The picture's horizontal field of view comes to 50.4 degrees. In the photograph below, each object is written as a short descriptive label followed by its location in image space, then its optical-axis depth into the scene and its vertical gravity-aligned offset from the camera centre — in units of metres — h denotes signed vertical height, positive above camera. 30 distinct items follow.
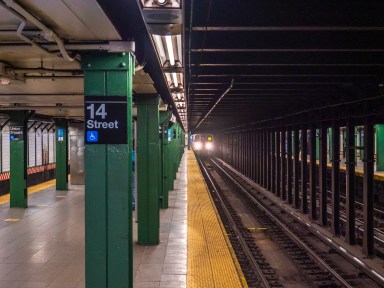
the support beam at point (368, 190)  8.02 -0.92
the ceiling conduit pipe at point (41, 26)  2.63 +0.90
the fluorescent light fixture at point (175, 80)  7.05 +1.25
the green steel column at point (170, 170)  15.15 -0.98
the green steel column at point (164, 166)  11.58 -0.63
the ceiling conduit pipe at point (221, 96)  7.54 +1.16
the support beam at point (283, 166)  15.62 -0.83
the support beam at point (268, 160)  18.50 -0.72
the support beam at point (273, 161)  17.44 -0.71
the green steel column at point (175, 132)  21.44 +0.72
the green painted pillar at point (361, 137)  18.85 +0.32
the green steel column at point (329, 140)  23.16 +0.24
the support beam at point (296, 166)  13.40 -0.75
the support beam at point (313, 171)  11.66 -0.77
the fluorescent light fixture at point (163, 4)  3.26 +1.14
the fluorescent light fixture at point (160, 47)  4.60 +1.23
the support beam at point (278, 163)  16.50 -0.77
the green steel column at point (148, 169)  7.83 -0.45
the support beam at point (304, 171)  12.83 -0.88
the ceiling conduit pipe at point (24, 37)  2.98 +0.87
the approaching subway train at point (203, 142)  40.61 +0.34
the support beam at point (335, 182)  9.75 -0.93
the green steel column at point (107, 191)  3.87 -0.43
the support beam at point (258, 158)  21.22 -0.68
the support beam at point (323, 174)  10.70 -0.79
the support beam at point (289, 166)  14.62 -0.78
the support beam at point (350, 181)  8.88 -0.81
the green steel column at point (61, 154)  15.91 -0.29
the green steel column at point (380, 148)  16.23 -0.17
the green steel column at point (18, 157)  11.80 -0.29
